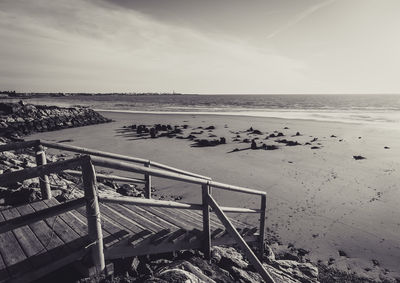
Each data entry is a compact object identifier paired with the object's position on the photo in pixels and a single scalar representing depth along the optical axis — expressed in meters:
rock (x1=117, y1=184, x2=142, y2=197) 8.85
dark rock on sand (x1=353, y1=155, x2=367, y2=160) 14.81
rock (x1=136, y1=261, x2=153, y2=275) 4.01
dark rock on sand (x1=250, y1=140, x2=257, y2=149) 17.29
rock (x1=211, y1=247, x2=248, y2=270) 4.76
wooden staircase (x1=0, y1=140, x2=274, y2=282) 2.87
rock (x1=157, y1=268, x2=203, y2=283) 3.31
